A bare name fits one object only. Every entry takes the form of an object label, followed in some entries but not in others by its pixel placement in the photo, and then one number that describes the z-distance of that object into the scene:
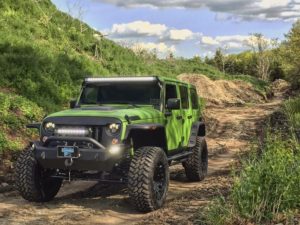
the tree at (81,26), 30.86
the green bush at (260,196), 5.60
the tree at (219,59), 102.69
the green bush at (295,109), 13.23
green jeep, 7.10
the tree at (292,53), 42.84
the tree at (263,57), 92.36
